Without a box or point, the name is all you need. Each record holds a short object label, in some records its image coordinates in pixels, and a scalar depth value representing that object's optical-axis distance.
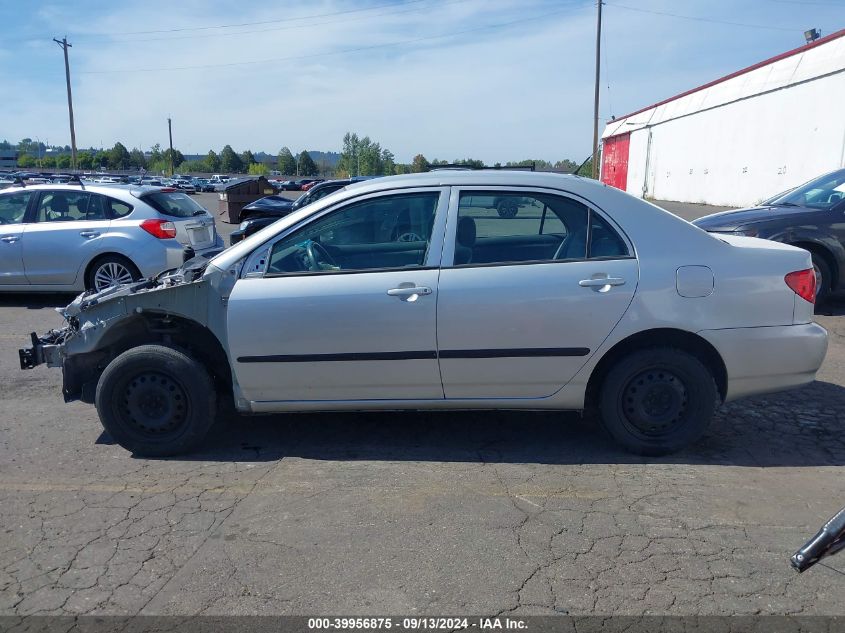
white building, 20.64
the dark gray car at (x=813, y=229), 8.42
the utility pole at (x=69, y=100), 55.91
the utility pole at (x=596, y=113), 36.38
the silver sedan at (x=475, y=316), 4.23
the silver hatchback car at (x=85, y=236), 9.23
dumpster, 25.78
